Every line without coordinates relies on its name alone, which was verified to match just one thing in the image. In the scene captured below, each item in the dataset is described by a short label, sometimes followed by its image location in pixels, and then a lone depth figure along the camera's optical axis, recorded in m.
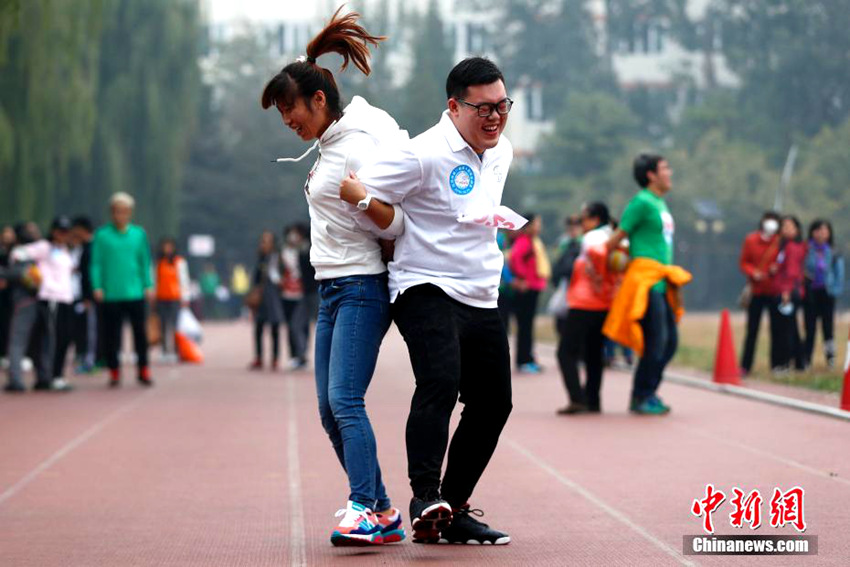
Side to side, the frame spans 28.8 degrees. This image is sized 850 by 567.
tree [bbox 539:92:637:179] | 70.56
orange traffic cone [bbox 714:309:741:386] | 16.66
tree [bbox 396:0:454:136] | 79.69
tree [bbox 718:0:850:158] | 61.42
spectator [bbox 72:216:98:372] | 19.78
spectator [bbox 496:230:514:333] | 20.67
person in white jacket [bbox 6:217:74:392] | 16.98
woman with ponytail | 6.68
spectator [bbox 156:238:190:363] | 23.56
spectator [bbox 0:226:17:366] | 20.39
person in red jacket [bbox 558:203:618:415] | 13.46
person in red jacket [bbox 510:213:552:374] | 20.61
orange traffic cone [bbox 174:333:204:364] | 24.05
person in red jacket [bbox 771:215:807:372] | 18.30
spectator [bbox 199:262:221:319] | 57.62
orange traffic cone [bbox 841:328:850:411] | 12.51
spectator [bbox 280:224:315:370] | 21.39
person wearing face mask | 18.28
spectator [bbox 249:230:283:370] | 21.64
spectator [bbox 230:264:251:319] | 60.12
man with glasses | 6.62
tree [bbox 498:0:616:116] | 81.75
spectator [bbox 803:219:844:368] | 19.58
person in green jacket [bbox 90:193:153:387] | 17.11
